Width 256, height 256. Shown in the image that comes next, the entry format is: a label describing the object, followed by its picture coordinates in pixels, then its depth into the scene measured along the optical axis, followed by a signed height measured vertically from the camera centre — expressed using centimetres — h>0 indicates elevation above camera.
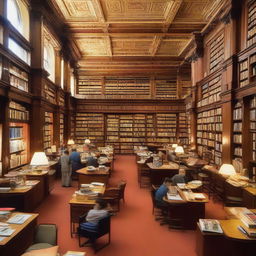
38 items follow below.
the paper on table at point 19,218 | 330 -134
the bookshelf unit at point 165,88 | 1593 +273
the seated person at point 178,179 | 573 -128
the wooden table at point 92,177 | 688 -147
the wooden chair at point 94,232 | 384 -176
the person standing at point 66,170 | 764 -142
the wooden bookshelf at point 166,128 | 1555 -3
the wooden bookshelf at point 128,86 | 1595 +288
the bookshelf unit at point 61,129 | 1218 -7
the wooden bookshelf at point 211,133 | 891 -22
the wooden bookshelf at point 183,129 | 1534 -10
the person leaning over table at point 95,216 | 385 -147
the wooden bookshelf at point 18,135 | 670 -22
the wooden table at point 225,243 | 309 -165
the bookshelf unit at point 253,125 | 650 +7
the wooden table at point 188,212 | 480 -177
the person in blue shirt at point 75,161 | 852 -122
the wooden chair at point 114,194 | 560 -162
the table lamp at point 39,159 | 535 -73
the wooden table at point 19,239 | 278 -151
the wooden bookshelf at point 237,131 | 722 -13
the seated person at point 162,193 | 508 -144
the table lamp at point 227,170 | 508 -94
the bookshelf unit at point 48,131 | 958 -15
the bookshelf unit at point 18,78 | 675 +155
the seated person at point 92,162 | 784 -117
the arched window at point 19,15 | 709 +362
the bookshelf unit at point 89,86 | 1598 +288
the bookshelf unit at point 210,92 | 919 +155
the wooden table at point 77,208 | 444 -155
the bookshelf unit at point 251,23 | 679 +315
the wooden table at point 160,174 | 759 -153
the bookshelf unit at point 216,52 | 905 +312
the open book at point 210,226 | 332 -146
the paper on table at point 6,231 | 291 -134
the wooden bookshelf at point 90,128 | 1552 -3
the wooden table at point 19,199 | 473 -152
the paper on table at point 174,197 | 477 -145
